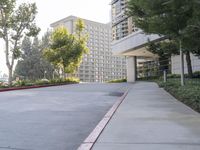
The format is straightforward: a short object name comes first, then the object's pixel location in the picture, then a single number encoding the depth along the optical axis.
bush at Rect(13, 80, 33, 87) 17.44
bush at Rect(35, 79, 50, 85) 19.65
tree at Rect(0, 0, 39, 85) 18.07
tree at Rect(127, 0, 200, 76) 6.80
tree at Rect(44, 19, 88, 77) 25.95
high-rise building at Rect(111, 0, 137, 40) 31.79
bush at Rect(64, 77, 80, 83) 25.83
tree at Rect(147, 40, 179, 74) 15.82
